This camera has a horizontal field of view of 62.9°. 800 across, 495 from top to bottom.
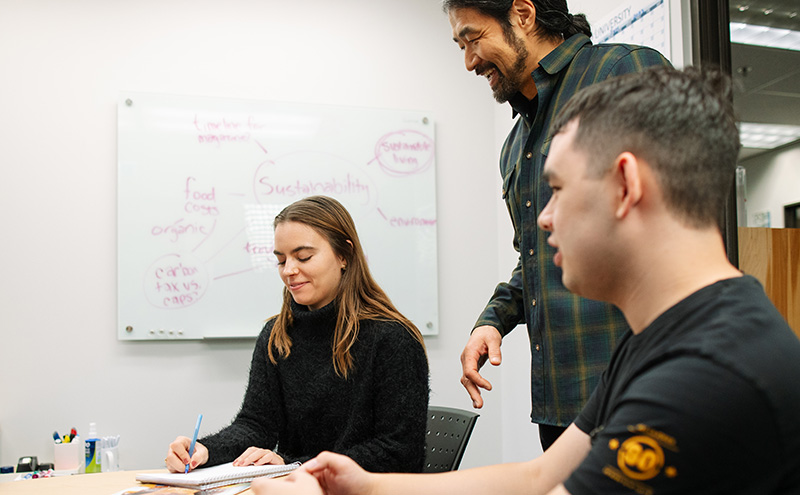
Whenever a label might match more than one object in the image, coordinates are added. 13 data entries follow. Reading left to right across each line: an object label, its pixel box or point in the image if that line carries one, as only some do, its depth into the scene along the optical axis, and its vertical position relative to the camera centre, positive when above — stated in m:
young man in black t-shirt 0.53 -0.04
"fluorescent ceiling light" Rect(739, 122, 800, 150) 2.46 +0.49
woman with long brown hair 1.59 -0.27
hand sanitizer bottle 2.58 -0.73
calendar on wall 2.25 +0.88
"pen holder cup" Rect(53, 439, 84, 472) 2.59 -0.74
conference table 1.40 -0.48
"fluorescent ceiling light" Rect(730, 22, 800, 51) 2.41 +0.87
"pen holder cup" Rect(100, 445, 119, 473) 2.59 -0.75
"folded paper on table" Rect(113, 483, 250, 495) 1.27 -0.44
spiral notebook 1.31 -0.43
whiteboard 2.86 +0.32
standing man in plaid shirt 1.31 +0.19
